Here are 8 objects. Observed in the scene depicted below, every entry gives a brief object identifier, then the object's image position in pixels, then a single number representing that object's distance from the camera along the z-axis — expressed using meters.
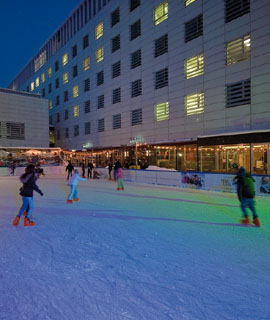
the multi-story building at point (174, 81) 15.28
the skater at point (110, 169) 19.36
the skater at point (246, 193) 6.15
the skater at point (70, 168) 19.48
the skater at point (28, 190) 6.05
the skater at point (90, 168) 20.24
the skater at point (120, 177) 12.74
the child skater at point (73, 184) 9.12
